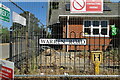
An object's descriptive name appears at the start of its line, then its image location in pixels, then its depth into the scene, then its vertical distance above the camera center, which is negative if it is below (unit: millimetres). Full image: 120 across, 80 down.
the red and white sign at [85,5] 7363 +1695
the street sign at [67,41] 4660 -87
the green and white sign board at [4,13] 3793 +676
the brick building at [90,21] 11586 +1393
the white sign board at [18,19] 4771 +667
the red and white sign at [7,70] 2773 -614
